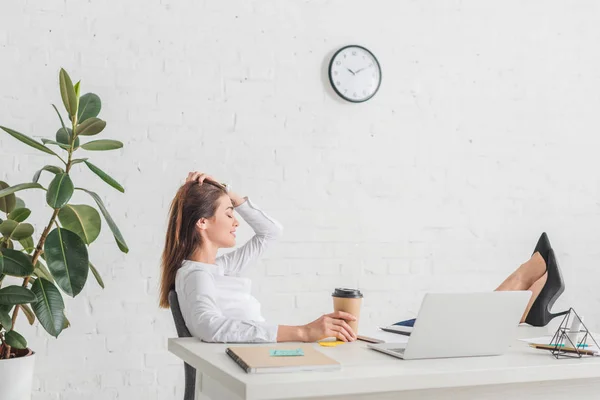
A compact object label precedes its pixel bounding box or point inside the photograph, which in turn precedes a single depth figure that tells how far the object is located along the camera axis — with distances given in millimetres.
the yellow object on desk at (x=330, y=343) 1770
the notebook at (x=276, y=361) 1367
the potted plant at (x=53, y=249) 2148
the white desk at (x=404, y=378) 1314
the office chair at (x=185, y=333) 1996
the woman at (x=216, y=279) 1829
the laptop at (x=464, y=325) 1538
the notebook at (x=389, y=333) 1856
